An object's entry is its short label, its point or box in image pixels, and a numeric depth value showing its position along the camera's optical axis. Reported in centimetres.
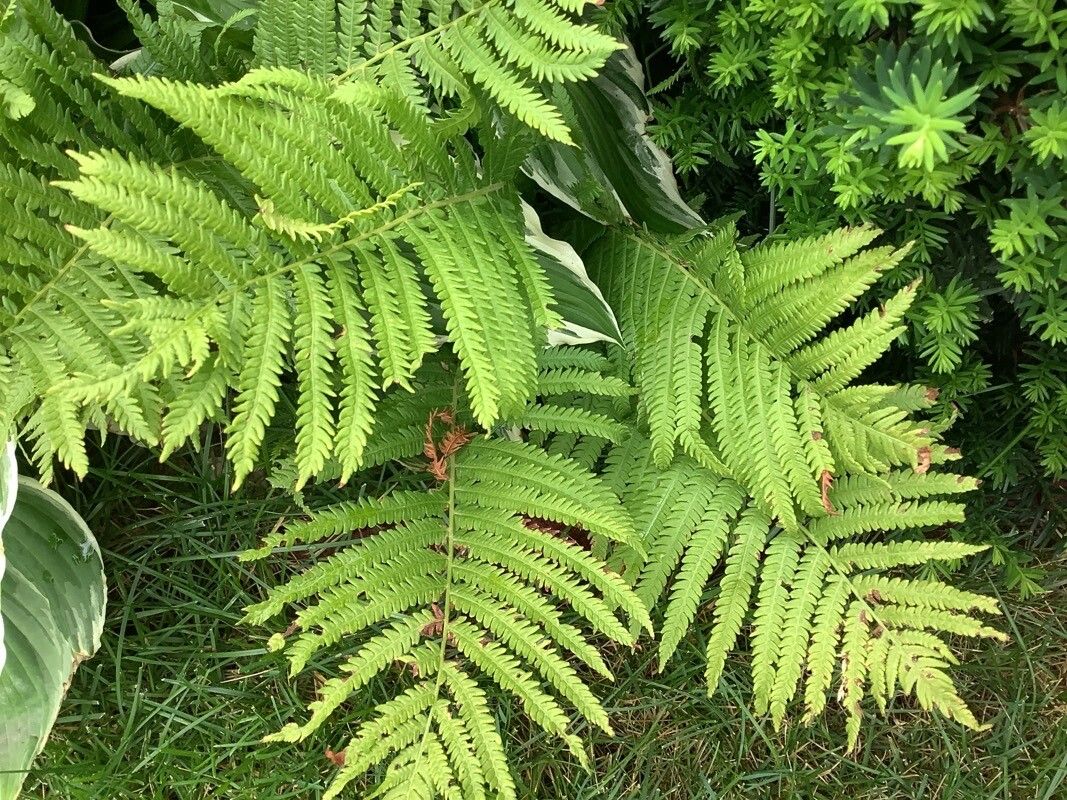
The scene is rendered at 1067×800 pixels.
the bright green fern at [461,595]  49
